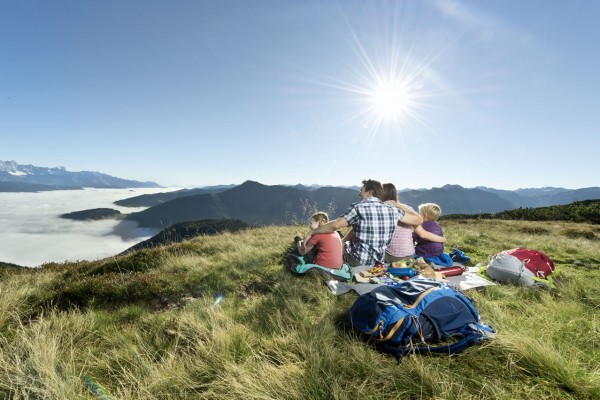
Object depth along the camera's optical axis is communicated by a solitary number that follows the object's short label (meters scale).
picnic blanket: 4.78
